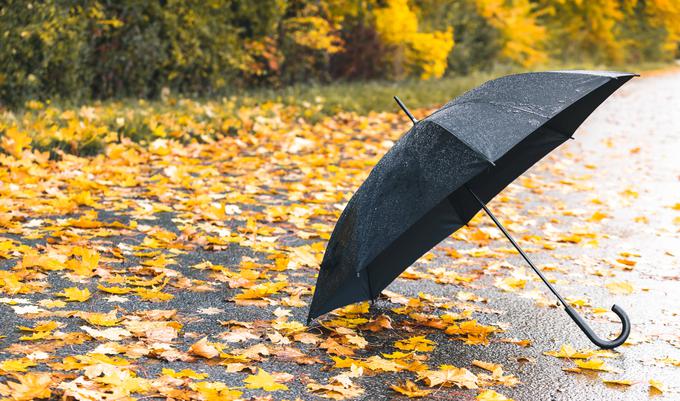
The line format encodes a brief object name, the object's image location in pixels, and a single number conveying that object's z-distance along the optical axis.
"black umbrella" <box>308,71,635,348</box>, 3.02
